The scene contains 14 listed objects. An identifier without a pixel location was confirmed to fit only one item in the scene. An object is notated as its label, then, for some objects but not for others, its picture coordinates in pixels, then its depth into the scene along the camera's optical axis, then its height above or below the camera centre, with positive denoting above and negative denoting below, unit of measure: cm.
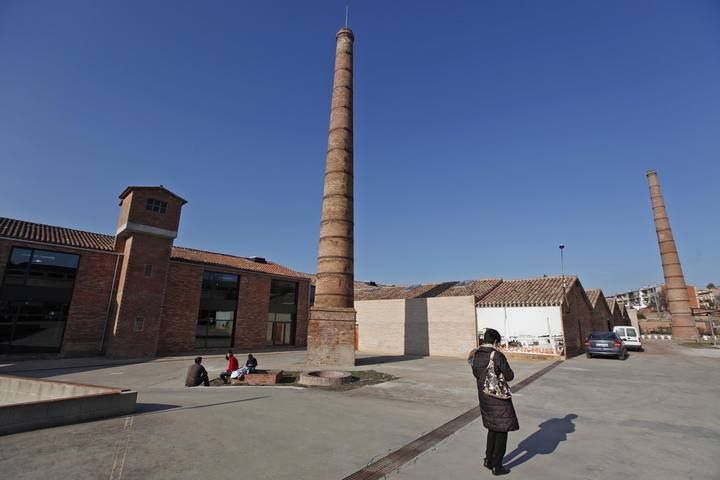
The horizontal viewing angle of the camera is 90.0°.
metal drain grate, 430 -169
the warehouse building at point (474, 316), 1998 +75
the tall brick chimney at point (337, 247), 1638 +381
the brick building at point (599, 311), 2850 +170
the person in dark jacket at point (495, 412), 428 -97
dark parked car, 1869 -74
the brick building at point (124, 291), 1809 +174
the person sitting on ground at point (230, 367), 1191 -144
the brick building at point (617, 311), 3819 +219
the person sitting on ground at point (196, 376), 1116 -162
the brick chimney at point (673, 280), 3681 +534
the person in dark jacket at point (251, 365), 1205 -134
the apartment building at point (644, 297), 9634 +1070
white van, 2553 -38
